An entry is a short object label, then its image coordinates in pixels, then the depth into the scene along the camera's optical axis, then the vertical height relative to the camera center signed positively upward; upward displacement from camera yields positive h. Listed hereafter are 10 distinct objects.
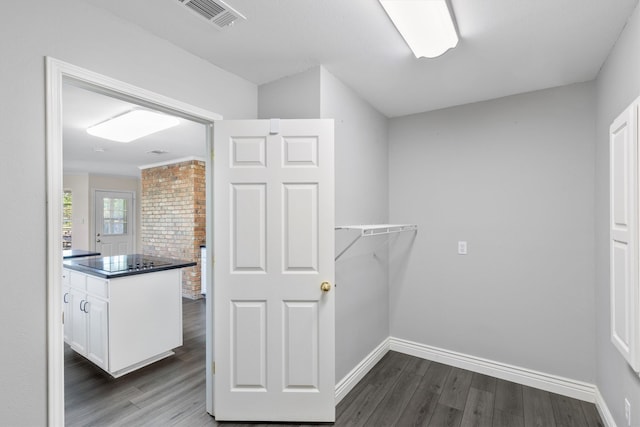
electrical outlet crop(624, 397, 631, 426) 1.57 -1.09
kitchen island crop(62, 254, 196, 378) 2.59 -0.93
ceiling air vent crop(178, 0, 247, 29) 1.46 +1.04
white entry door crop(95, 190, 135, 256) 6.87 -0.25
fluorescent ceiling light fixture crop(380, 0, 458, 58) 1.42 +0.99
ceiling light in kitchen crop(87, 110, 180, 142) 2.94 +0.94
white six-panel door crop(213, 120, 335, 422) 1.98 -0.41
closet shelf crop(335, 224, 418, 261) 2.08 -0.16
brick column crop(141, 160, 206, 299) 5.23 -0.03
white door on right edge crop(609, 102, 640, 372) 1.39 -0.13
